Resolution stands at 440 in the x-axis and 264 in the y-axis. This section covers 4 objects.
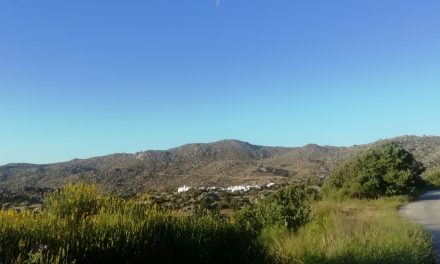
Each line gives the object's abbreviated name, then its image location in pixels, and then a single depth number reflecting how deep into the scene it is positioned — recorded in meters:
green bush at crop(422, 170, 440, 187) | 44.84
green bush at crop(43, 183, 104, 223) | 10.30
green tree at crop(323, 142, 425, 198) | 32.59
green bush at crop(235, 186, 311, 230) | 16.41
